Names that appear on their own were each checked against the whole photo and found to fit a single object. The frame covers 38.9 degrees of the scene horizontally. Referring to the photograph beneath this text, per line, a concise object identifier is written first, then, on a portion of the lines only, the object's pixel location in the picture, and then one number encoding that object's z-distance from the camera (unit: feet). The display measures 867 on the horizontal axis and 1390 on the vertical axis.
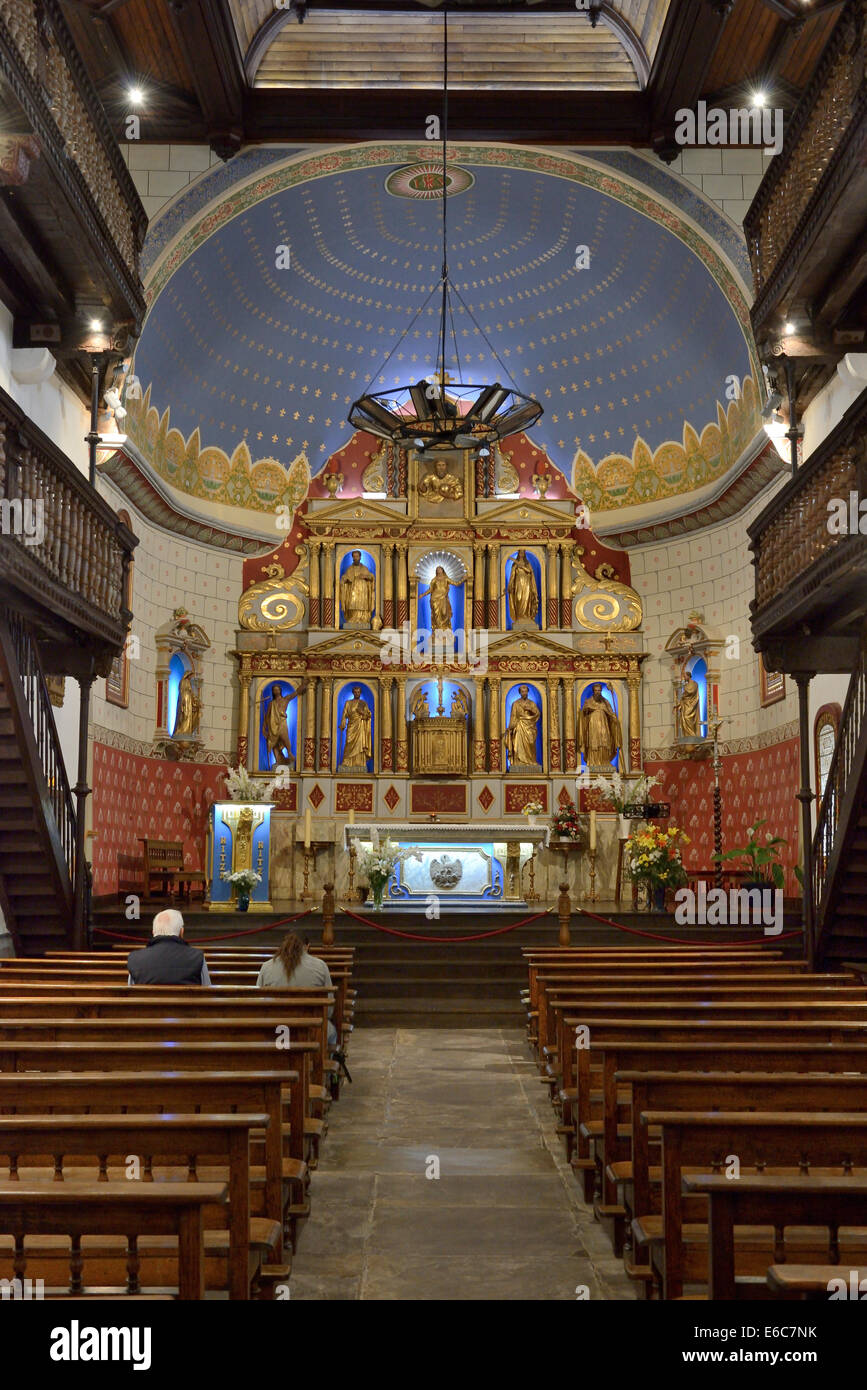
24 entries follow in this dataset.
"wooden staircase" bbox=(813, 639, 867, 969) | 34.42
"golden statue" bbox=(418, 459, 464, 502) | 71.05
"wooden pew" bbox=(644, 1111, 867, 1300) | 12.81
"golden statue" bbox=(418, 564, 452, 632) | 69.15
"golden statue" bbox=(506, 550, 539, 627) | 69.21
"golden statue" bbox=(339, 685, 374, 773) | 67.26
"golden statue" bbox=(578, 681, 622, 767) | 67.00
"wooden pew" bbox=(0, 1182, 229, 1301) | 10.15
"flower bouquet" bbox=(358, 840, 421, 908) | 51.72
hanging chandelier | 42.96
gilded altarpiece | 66.69
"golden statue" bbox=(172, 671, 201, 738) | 63.98
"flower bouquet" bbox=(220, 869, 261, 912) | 52.11
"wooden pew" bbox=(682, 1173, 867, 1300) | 10.57
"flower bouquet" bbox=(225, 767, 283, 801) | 59.82
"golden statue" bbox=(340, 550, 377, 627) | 69.00
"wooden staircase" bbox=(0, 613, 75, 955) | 32.94
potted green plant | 49.70
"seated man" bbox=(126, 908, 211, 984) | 25.85
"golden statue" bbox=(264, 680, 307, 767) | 67.51
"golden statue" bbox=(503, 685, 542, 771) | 67.36
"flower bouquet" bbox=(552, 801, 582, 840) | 61.62
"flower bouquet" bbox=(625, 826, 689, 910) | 50.21
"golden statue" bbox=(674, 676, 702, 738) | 64.49
